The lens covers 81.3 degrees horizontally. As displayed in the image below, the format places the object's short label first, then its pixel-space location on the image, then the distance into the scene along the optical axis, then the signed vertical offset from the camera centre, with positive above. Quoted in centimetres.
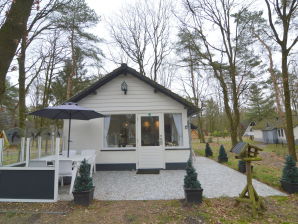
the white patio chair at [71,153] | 586 -68
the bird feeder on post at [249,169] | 324 -78
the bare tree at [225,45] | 1088 +562
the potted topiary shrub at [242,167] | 614 -133
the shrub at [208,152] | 1047 -133
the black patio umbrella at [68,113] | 464 +61
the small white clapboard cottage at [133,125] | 679 +27
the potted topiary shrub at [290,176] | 410 -116
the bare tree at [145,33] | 1316 +780
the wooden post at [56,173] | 379 -87
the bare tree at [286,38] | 759 +399
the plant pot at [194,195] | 354 -132
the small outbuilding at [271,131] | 2238 -34
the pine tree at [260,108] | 2708 +342
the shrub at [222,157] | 821 -129
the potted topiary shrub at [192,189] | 354 -119
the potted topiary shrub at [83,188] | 358 -114
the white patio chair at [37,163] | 470 -80
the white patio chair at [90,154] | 548 -71
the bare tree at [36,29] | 688 +480
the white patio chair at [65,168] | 437 -88
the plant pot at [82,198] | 357 -134
